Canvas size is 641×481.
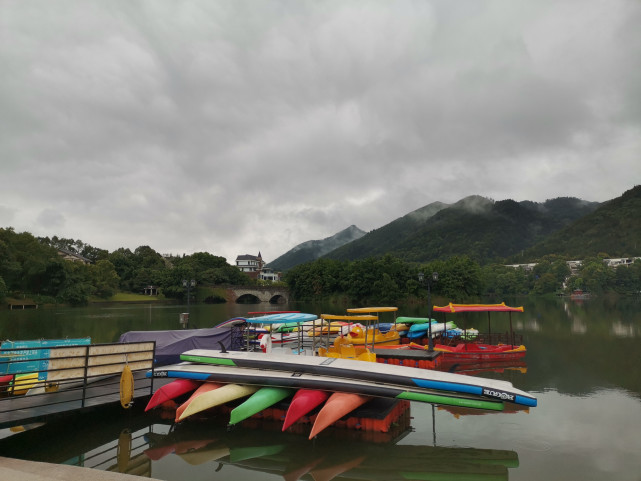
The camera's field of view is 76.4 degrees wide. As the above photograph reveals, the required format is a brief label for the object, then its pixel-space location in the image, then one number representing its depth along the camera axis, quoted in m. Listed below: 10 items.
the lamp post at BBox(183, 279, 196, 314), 30.17
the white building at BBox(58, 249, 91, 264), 111.40
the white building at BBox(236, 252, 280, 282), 162.76
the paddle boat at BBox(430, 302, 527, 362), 21.17
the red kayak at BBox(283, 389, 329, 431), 9.20
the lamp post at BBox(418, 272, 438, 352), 19.92
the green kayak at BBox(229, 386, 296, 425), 9.38
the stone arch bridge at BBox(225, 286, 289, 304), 106.51
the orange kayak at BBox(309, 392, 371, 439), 8.77
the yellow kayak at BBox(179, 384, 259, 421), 9.74
